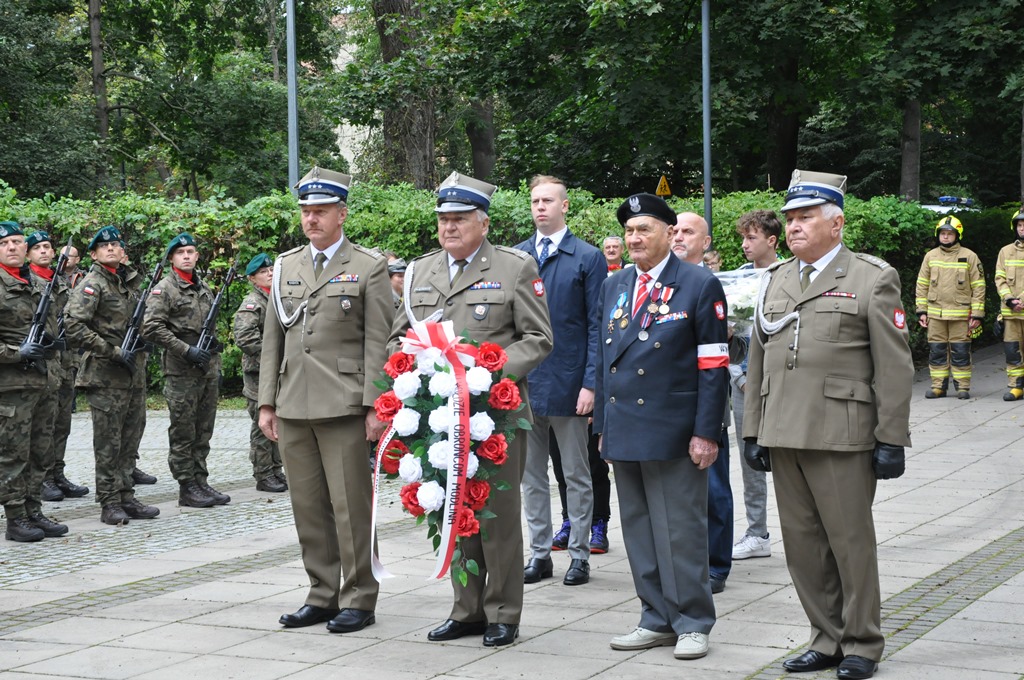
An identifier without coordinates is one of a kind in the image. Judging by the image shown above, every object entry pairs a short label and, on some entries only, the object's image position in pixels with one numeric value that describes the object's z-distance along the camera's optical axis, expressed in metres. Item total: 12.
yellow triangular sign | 21.78
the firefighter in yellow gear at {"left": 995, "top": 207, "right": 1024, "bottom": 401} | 15.95
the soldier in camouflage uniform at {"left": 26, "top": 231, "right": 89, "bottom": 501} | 9.88
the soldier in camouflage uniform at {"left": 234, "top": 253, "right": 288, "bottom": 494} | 11.39
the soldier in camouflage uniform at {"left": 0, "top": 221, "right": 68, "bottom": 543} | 9.45
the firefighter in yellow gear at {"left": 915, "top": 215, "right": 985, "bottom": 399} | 16.27
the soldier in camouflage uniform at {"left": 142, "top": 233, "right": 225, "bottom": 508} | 10.75
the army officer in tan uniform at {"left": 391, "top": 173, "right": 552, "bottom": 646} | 6.22
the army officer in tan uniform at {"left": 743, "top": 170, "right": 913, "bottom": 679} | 5.45
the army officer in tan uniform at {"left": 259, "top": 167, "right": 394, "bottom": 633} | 6.59
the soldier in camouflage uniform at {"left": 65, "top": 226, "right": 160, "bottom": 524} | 10.14
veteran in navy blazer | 5.95
